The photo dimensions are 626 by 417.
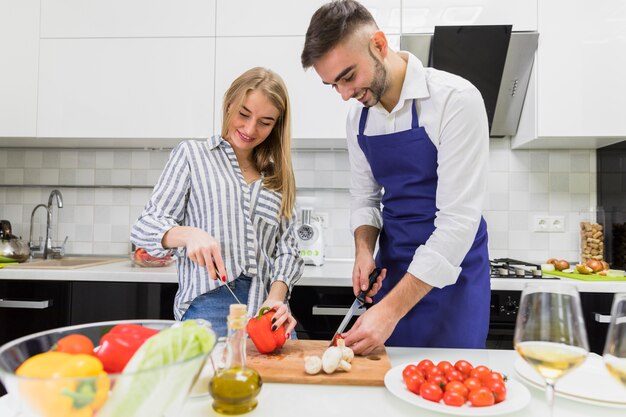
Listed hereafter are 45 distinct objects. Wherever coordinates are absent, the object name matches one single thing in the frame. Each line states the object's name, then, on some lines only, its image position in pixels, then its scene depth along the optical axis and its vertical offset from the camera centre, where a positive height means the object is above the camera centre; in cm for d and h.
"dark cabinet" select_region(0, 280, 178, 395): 185 -37
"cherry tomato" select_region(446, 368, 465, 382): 70 -24
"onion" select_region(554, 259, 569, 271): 211 -20
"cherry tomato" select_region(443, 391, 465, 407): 64 -26
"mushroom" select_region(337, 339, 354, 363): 84 -25
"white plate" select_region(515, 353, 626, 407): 67 -26
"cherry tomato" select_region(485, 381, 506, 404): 67 -25
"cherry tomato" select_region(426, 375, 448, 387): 68 -24
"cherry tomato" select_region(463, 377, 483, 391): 67 -24
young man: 107 +11
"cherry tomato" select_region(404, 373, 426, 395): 69 -25
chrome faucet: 236 -14
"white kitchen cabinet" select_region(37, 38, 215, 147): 212 +60
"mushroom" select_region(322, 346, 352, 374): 78 -25
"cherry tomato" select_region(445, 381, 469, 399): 66 -24
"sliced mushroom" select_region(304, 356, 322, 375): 78 -26
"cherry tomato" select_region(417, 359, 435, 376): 73 -24
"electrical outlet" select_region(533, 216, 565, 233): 237 -1
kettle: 209 -17
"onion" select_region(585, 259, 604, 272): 199 -19
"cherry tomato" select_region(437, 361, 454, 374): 72 -23
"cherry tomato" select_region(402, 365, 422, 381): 71 -24
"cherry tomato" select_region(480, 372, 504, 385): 68 -24
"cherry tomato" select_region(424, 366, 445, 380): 70 -24
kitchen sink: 195 -24
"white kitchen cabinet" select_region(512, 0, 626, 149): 199 +68
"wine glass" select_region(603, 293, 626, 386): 54 -14
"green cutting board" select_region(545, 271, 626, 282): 184 -23
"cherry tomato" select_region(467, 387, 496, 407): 65 -25
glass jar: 227 -6
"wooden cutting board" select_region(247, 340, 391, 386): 77 -27
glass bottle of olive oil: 62 -23
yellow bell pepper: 41 -16
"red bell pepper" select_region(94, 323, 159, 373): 53 -16
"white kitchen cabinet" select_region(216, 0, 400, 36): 208 +94
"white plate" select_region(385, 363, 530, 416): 63 -26
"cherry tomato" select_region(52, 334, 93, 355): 52 -15
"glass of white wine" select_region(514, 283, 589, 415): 52 -13
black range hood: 203 +77
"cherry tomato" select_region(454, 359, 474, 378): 73 -24
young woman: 119 +2
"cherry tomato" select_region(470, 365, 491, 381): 70 -24
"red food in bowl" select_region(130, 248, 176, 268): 200 -20
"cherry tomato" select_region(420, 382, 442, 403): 66 -25
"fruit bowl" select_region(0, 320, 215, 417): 41 -16
